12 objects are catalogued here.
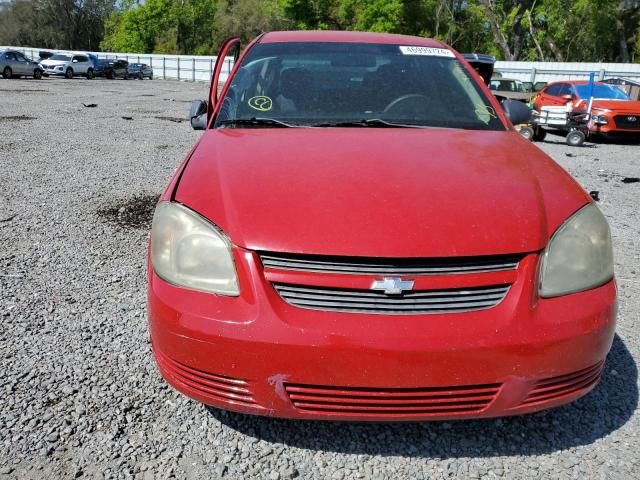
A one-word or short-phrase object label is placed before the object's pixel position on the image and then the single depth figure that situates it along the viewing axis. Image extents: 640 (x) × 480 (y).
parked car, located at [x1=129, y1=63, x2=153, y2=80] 40.63
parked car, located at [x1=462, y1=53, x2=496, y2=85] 7.10
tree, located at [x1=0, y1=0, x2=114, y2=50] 69.69
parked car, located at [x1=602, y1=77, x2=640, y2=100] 15.96
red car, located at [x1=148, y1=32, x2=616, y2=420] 1.79
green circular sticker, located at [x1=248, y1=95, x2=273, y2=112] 2.98
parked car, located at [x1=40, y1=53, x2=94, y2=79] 34.00
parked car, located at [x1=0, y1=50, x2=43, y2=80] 28.62
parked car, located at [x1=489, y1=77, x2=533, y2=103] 17.23
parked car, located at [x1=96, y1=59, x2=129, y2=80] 37.19
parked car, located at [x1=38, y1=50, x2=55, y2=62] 41.62
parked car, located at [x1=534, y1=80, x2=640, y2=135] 12.66
